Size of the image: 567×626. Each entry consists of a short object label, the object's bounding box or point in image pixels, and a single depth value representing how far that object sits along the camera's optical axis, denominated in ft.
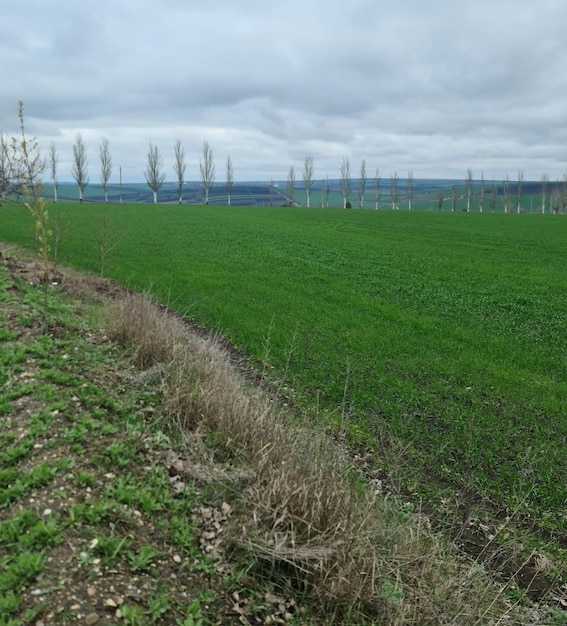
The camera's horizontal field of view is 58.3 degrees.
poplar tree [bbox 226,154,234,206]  389.19
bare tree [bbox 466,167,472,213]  375.86
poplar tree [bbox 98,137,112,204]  343.67
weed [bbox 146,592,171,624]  11.82
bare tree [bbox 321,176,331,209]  431.02
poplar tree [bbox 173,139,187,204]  347.36
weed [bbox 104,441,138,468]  16.96
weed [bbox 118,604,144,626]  11.44
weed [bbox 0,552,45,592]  11.54
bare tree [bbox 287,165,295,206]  427.74
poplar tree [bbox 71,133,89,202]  332.80
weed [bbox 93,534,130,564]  13.00
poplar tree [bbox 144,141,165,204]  348.79
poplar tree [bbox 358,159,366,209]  403.13
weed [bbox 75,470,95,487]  15.40
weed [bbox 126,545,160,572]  13.06
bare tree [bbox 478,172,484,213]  384.47
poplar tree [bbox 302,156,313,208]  429.38
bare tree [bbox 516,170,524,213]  377.95
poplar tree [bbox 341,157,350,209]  389.03
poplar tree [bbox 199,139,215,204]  370.63
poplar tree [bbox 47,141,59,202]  319.68
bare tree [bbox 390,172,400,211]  395.87
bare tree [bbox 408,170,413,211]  402.13
